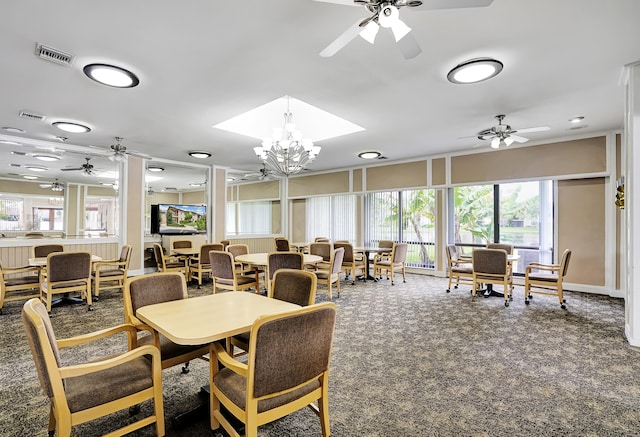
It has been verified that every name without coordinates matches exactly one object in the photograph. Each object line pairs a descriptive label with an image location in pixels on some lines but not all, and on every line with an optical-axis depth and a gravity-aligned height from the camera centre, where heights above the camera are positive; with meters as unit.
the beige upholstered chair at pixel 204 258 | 5.93 -0.72
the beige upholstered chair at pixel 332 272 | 4.89 -0.84
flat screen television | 8.30 +0.05
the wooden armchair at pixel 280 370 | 1.36 -0.71
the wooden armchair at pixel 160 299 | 2.01 -0.57
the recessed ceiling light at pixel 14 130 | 5.12 +1.52
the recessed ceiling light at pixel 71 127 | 4.78 +1.50
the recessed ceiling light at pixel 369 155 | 7.00 +1.55
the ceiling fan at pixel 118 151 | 5.80 +1.31
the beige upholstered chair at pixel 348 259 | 6.07 -0.74
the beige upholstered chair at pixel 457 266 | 5.26 -0.80
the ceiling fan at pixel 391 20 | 1.78 +1.26
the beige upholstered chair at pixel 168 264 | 5.90 -0.89
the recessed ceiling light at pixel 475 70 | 3.00 +1.55
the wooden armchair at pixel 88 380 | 1.36 -0.83
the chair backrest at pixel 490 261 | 4.64 -0.59
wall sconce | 4.21 +0.41
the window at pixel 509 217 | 6.00 +0.11
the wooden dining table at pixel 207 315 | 1.57 -0.57
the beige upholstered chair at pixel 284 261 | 4.25 -0.55
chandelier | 4.43 +1.17
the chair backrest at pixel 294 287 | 2.29 -0.51
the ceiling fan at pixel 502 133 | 4.44 +1.31
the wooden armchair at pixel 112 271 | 5.01 -0.86
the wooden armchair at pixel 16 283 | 4.21 -0.89
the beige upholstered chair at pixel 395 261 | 6.16 -0.81
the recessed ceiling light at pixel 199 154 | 6.96 +1.53
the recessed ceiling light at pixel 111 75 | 3.05 +1.51
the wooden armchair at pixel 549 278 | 4.41 -0.82
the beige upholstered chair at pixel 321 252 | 5.59 -0.58
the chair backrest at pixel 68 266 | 4.11 -0.63
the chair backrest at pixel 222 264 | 4.27 -0.62
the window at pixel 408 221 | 7.43 +0.03
